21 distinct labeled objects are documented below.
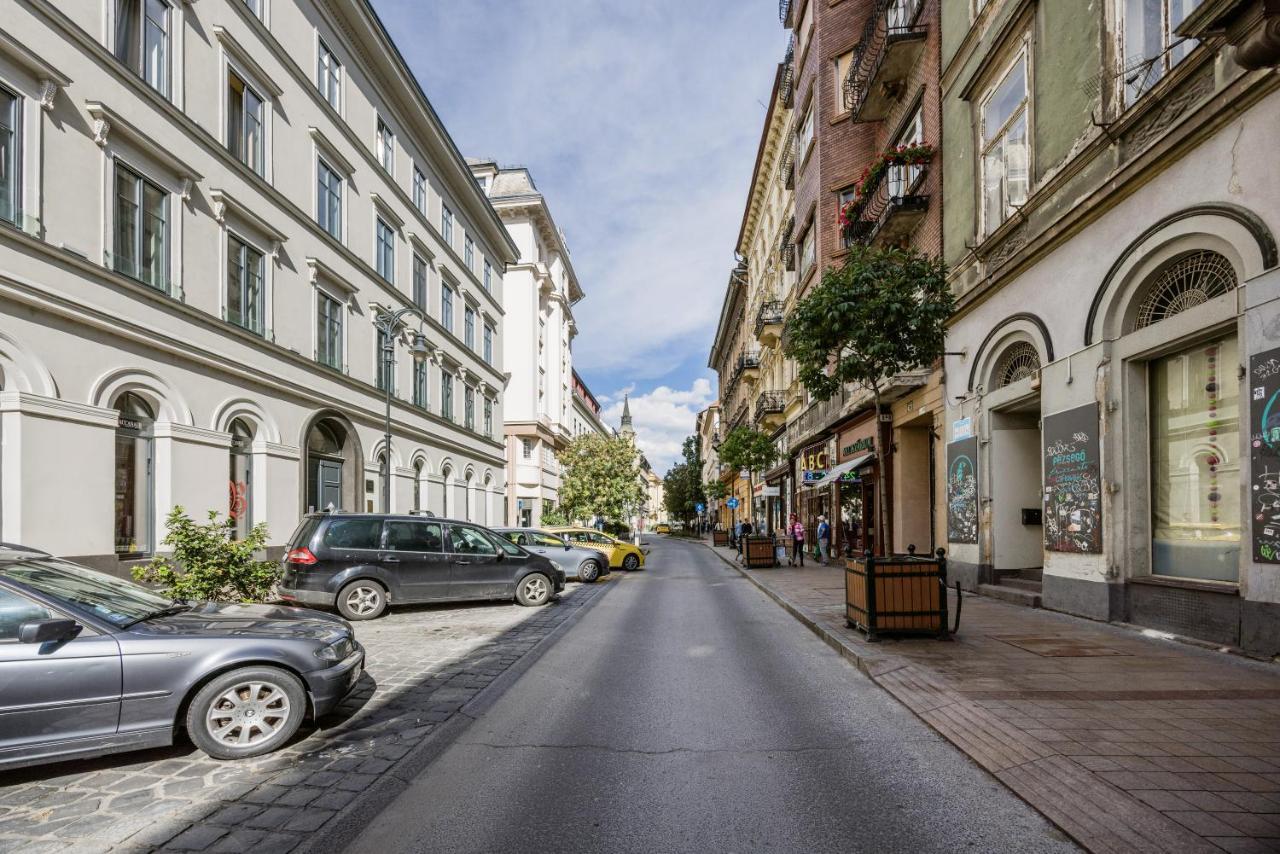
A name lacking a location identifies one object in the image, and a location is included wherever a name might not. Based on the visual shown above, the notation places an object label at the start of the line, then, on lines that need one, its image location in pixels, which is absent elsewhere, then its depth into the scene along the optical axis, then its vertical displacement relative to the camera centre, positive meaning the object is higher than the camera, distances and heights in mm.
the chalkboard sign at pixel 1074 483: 9805 -362
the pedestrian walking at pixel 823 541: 24062 -2746
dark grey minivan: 11219 -1728
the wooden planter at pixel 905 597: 8203 -1577
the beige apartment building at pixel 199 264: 11070 +4144
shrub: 8781 -1327
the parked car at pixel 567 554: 18516 -2432
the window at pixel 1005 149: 12227 +5510
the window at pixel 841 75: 22484 +12196
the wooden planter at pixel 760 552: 22453 -2891
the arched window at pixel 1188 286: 8109 +2028
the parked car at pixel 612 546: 22531 -2747
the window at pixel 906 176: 16422 +6461
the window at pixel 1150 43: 8469 +5126
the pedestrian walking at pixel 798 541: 23281 -2646
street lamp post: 17688 +3186
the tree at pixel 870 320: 9008 +1753
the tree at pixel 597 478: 45750 -1139
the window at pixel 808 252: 24266 +7359
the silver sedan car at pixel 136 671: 4234 -1339
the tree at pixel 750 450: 32219 +422
